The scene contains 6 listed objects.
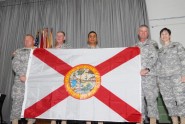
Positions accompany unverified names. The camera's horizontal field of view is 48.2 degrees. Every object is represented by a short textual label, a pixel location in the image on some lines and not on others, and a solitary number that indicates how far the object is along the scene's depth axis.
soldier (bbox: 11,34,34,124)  3.13
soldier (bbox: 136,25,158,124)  2.82
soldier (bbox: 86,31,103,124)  3.44
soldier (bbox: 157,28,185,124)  2.77
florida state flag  2.48
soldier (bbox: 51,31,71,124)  3.43
